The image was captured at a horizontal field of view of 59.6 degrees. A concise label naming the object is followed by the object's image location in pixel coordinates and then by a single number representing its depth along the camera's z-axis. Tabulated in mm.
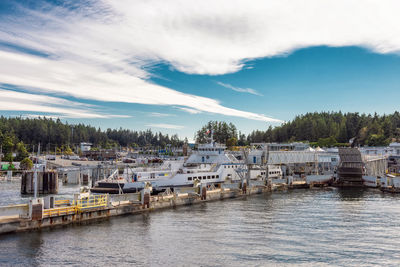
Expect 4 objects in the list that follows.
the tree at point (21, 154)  127438
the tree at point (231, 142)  162475
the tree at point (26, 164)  104875
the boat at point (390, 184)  66375
